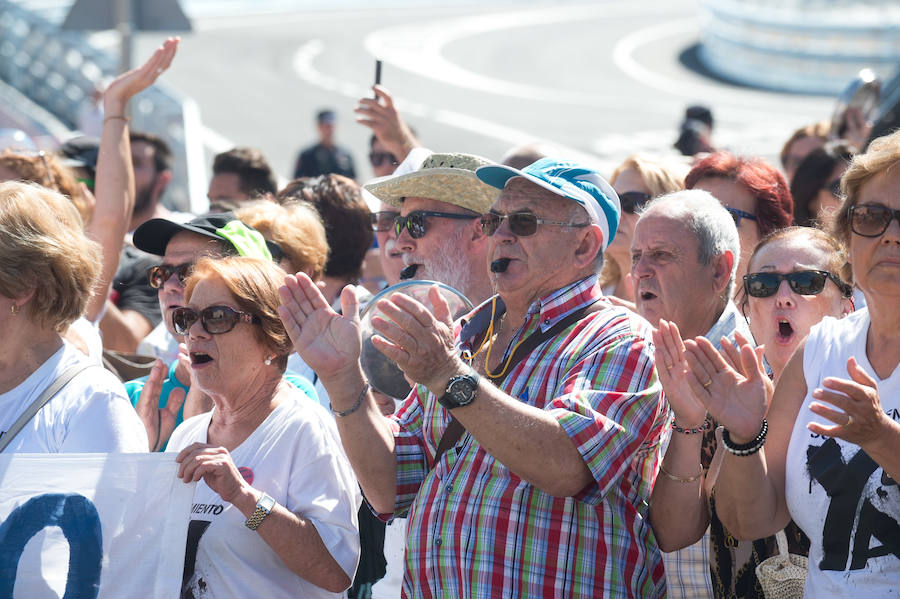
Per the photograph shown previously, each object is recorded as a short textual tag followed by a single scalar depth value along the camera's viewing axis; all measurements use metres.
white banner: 7.23
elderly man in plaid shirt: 6.47
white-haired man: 8.31
